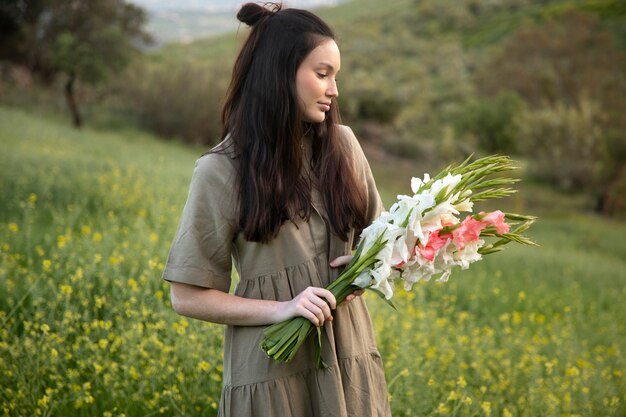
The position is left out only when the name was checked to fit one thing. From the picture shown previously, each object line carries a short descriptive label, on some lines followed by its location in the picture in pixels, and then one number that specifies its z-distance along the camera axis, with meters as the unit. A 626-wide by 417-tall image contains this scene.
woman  1.88
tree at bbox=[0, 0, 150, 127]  20.94
